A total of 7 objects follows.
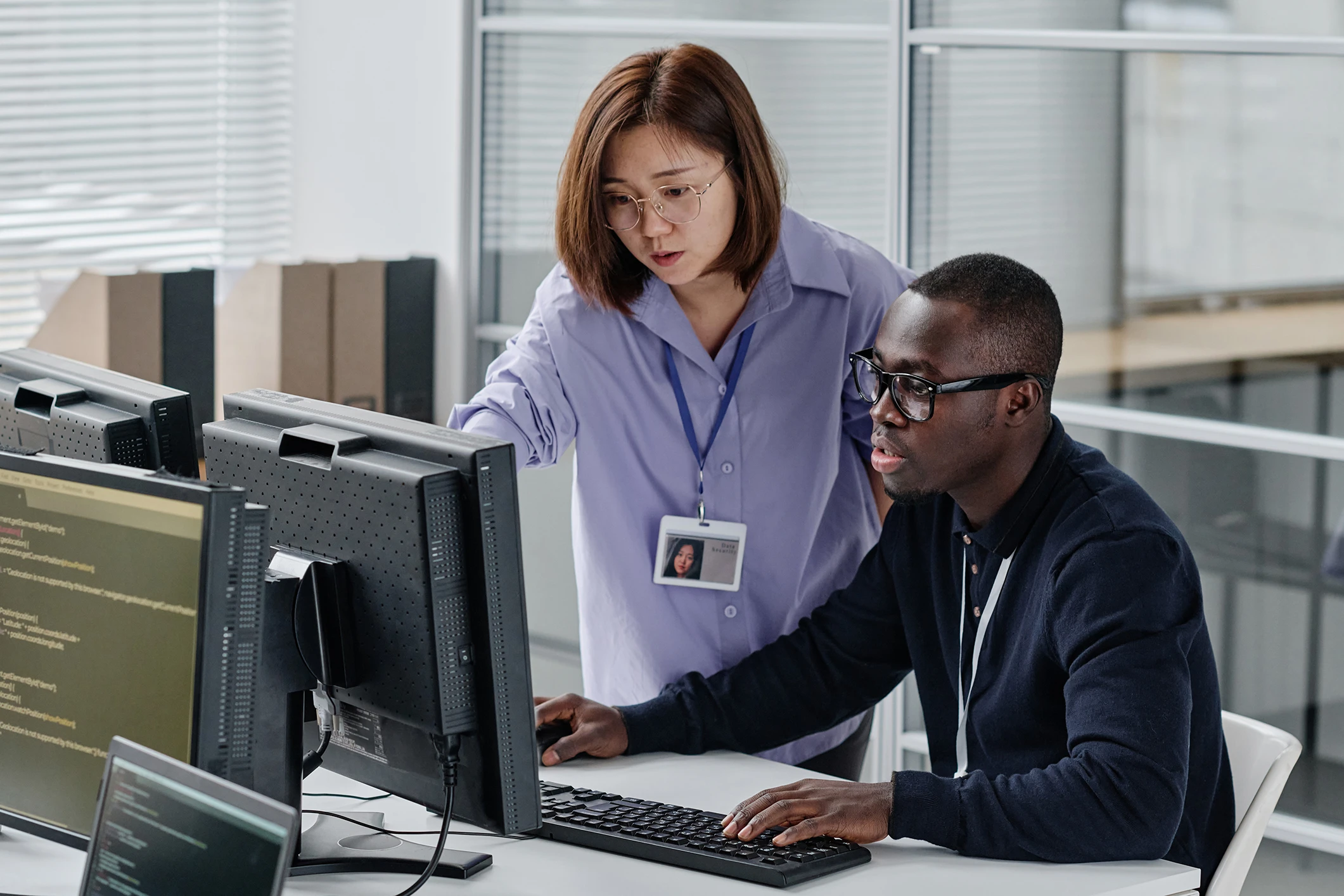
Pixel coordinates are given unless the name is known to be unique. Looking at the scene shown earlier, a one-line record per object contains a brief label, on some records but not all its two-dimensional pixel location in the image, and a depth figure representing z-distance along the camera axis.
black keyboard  3.71
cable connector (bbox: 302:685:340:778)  3.74
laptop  3.36
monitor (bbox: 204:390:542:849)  3.59
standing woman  4.20
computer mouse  4.03
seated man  3.73
